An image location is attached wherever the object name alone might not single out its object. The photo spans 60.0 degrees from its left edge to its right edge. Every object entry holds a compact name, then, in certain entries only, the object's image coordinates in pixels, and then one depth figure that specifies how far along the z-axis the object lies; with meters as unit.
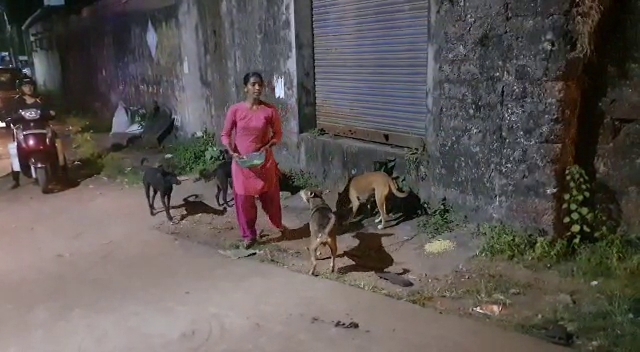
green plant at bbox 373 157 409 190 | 6.34
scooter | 7.99
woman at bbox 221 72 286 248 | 5.36
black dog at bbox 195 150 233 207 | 6.85
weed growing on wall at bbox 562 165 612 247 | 4.86
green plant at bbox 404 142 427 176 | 6.11
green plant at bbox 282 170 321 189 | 7.56
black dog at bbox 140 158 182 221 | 6.43
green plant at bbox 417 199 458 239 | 5.65
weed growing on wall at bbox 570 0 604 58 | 4.52
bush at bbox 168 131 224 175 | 8.89
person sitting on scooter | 8.09
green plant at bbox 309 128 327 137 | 7.68
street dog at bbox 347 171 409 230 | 5.73
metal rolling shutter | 6.26
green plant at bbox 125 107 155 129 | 11.66
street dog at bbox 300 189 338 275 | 4.67
